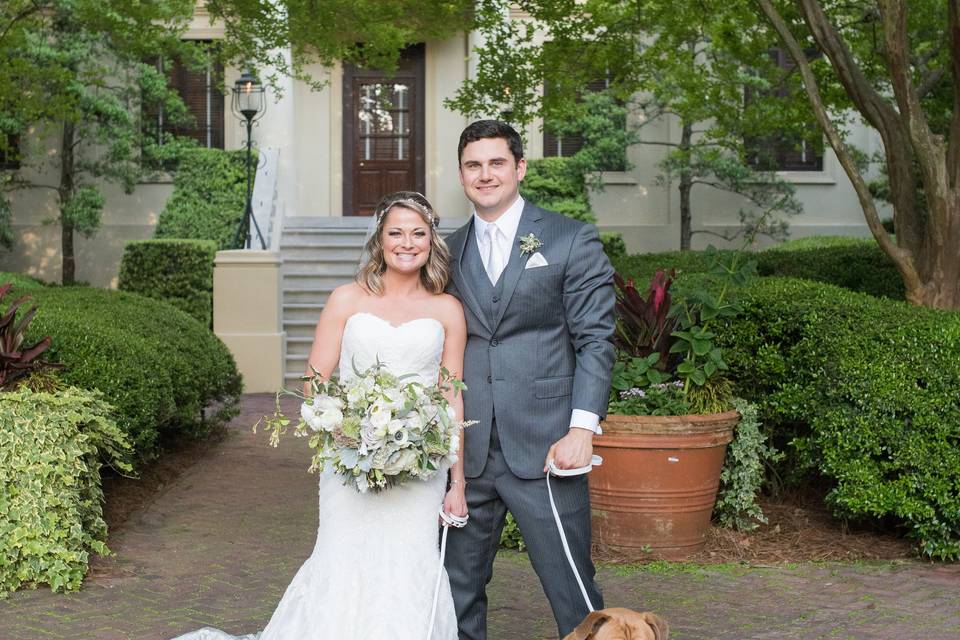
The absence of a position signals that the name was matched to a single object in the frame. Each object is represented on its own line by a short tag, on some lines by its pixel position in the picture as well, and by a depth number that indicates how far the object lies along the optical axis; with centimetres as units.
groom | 395
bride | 402
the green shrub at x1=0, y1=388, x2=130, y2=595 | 582
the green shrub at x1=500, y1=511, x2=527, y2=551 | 669
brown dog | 329
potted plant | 641
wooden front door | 2098
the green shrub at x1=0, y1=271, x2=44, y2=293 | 1299
